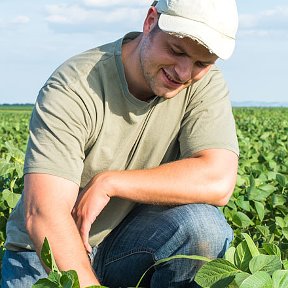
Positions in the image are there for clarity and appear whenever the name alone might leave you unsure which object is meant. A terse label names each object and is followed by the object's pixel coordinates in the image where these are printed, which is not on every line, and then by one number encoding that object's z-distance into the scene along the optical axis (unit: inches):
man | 106.4
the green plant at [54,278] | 81.1
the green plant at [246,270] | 78.0
